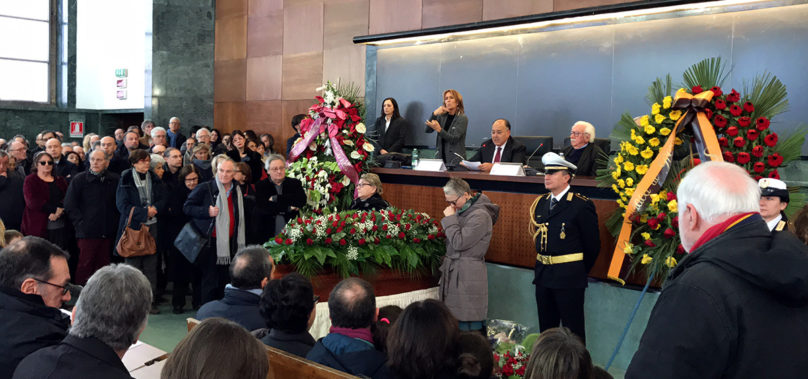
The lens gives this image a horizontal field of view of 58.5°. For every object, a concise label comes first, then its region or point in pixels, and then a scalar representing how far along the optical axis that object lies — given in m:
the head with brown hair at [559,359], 2.06
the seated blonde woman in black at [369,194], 5.84
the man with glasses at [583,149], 6.04
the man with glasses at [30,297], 2.57
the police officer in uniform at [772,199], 3.78
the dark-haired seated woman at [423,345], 2.45
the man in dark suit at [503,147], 6.84
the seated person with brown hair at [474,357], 2.47
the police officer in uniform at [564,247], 4.77
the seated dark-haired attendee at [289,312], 2.92
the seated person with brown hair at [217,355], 1.79
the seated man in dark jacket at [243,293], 3.42
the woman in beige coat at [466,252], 5.14
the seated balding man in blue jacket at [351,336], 2.71
